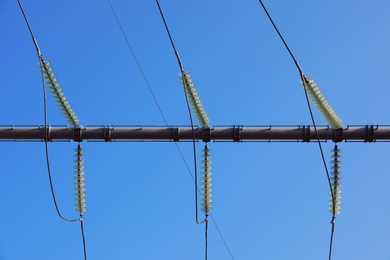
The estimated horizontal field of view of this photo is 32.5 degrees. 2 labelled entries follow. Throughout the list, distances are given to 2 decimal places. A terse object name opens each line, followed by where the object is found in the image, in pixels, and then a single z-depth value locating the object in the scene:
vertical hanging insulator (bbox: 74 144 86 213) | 13.37
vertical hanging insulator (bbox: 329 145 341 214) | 12.84
